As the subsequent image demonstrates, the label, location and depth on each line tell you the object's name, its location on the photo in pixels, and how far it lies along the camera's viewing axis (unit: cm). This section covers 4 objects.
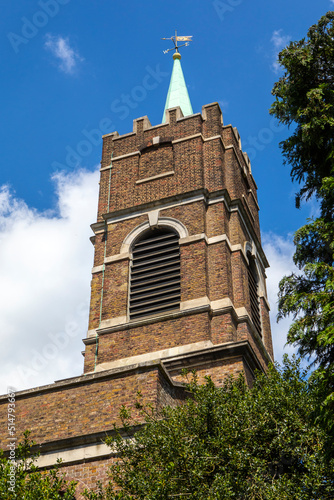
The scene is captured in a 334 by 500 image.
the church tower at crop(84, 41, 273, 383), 2134
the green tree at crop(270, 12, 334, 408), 1252
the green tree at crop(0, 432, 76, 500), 1135
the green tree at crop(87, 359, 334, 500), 1137
